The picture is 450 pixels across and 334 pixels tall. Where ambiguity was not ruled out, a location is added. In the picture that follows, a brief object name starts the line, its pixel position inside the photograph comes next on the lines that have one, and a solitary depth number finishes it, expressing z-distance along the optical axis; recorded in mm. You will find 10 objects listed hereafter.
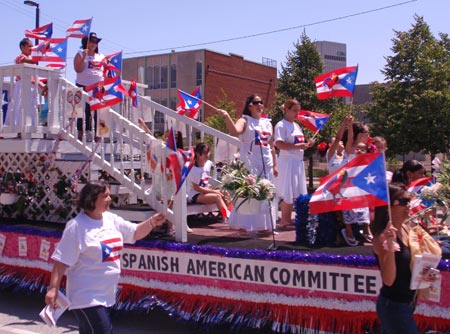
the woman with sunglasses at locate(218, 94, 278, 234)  7207
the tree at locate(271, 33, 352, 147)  27656
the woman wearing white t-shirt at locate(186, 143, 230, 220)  7719
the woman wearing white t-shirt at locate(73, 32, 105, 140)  8648
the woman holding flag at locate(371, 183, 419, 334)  3566
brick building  45900
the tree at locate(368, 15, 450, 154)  23172
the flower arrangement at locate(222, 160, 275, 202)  6316
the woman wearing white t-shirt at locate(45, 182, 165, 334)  4102
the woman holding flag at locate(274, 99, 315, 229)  7297
